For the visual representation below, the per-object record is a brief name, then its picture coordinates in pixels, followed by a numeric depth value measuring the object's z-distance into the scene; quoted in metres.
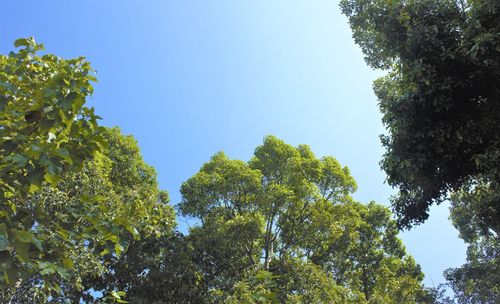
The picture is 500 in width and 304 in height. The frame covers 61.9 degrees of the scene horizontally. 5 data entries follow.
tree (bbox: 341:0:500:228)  6.50
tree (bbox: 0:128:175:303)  2.89
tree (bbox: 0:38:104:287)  2.46
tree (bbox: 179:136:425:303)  15.62
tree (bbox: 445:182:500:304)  15.56
